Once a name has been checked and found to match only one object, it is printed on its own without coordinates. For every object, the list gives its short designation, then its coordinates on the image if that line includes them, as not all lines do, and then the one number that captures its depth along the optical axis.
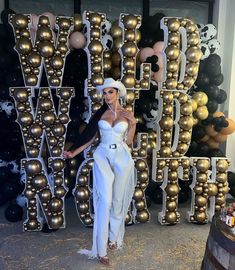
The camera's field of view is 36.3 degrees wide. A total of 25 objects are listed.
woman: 3.24
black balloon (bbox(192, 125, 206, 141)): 4.56
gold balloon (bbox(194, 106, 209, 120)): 4.45
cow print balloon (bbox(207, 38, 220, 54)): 4.56
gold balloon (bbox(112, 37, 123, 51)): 4.06
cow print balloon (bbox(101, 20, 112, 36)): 4.19
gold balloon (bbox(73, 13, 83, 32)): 3.98
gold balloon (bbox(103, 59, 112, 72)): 4.02
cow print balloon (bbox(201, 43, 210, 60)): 4.50
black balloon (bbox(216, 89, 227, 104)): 4.66
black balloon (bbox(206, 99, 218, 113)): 4.61
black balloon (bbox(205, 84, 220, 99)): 4.58
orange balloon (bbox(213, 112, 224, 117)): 4.60
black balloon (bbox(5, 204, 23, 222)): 4.09
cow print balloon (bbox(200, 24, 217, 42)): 4.55
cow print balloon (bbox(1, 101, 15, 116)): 4.25
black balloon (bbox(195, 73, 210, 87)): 4.53
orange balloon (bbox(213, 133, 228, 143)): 4.68
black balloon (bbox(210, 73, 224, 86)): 4.59
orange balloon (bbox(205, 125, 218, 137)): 4.59
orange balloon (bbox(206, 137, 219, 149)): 4.71
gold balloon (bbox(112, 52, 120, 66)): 4.22
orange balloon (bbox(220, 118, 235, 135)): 4.54
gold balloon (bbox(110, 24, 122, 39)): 4.06
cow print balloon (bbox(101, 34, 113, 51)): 4.13
